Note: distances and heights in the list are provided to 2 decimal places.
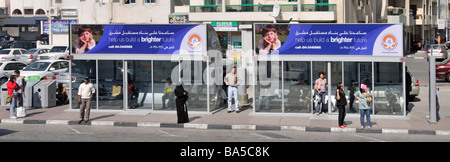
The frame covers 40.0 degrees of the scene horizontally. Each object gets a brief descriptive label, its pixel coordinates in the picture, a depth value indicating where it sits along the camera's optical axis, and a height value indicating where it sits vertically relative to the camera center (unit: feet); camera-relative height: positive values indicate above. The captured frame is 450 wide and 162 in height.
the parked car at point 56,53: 145.07 +3.93
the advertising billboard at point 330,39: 62.90 +2.99
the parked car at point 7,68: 100.68 +0.25
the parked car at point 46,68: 96.27 +0.20
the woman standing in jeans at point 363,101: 57.11 -3.10
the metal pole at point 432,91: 59.98 -2.32
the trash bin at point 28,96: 74.33 -3.21
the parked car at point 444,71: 107.45 -0.66
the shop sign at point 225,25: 155.63 +10.93
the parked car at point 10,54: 145.92 +3.76
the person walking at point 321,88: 64.59 -2.11
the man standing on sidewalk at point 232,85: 68.49 -1.85
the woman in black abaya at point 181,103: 61.16 -3.41
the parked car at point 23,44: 218.59 +9.06
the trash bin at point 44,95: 74.49 -3.10
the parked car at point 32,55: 146.92 +3.49
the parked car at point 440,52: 165.48 +4.13
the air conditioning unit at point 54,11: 211.41 +19.94
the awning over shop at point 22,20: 263.08 +21.07
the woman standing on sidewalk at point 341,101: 57.41 -3.10
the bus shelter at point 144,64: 67.87 +0.57
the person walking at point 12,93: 65.26 -2.49
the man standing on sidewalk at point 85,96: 62.49 -2.72
